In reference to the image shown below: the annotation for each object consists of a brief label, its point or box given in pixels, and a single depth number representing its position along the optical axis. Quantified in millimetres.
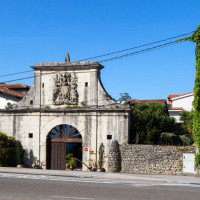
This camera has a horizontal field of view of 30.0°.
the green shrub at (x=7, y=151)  26703
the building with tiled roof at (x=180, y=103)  58712
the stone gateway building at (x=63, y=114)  25938
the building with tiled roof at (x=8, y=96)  34688
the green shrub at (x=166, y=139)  26938
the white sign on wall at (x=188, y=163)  22672
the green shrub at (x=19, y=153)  27502
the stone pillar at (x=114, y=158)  24766
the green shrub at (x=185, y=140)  33225
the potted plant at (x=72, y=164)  26344
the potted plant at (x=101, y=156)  25766
